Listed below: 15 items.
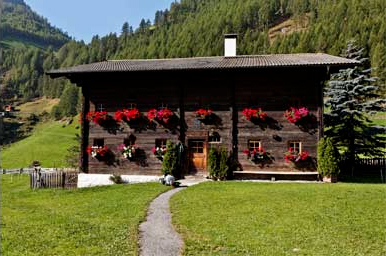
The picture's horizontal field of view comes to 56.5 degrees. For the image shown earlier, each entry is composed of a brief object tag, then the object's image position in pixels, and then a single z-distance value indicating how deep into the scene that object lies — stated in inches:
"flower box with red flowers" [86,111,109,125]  796.6
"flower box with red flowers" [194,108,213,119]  754.8
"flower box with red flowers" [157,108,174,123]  766.5
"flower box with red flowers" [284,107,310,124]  716.7
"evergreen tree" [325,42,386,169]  916.0
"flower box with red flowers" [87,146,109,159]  797.9
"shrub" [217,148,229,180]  722.2
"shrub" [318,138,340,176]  685.9
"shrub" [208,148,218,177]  725.9
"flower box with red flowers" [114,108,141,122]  777.6
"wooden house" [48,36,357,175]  732.0
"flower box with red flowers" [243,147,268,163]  740.0
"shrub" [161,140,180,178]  740.0
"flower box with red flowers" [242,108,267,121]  733.9
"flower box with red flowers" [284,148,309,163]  718.8
